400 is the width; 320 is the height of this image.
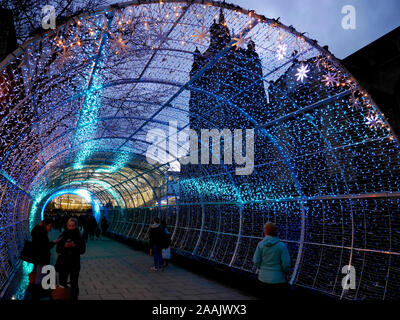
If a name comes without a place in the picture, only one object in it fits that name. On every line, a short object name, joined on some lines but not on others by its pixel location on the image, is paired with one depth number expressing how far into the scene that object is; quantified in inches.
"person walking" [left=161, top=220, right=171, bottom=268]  415.5
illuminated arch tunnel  226.5
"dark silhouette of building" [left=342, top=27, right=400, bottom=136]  443.5
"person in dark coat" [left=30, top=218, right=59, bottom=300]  216.2
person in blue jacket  165.3
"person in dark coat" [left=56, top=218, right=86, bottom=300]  215.6
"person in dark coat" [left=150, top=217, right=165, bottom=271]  404.2
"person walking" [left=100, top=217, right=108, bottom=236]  1091.3
